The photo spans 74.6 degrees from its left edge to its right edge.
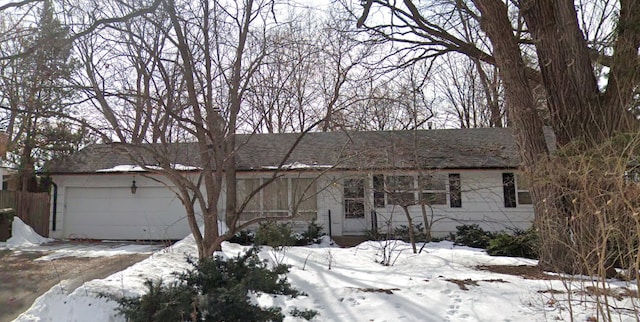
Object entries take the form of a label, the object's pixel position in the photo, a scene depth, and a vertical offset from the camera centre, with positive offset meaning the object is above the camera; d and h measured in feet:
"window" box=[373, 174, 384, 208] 34.12 +0.29
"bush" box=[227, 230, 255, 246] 40.96 -4.35
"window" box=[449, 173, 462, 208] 45.21 +0.04
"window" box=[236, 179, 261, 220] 47.91 -0.28
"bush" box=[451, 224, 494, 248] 39.42 -4.43
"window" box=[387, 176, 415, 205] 32.01 +0.10
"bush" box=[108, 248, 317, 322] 12.95 -3.25
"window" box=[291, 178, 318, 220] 47.96 -1.30
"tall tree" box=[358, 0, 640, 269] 21.76 +6.74
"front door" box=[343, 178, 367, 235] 48.01 -2.79
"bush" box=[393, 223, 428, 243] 41.91 -4.32
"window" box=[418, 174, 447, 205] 42.08 +0.18
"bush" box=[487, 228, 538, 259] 33.01 -4.56
